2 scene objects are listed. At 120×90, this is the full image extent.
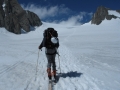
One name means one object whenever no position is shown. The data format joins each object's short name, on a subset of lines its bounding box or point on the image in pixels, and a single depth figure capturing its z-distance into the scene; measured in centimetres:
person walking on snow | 359
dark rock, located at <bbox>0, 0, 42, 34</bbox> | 3311
